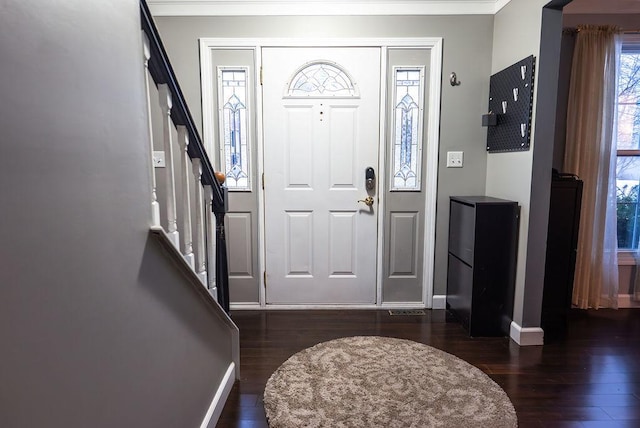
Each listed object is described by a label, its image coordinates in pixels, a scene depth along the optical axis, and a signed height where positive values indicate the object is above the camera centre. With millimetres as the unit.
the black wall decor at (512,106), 2328 +427
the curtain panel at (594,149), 2818 +159
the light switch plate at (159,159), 2764 +66
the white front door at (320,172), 2865 -26
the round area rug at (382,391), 1721 -1143
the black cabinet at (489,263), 2488 -637
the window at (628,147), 2961 +186
